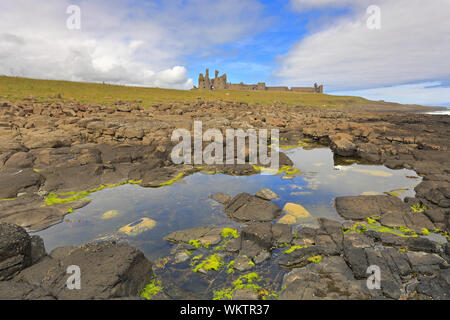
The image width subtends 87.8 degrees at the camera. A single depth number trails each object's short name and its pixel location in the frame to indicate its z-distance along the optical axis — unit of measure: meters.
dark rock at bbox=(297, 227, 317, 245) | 8.44
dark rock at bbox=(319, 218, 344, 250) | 8.21
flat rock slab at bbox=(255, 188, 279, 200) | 12.16
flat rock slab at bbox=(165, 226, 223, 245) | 8.74
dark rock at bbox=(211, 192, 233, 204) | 12.21
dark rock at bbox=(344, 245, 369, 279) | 6.67
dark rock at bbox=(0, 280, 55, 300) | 5.04
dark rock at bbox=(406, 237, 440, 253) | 7.63
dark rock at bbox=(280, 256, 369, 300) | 5.90
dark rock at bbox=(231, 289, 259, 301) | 5.93
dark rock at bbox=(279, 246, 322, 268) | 7.35
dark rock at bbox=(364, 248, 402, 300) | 5.87
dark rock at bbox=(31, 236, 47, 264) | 6.71
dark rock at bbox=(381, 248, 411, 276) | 6.61
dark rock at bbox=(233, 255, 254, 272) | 7.15
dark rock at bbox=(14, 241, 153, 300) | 5.36
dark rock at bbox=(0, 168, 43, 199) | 12.21
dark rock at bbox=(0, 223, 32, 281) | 5.90
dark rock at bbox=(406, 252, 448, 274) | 6.68
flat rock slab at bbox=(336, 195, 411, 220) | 10.45
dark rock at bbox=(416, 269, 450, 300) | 5.70
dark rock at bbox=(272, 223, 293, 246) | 8.52
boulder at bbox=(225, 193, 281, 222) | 10.52
